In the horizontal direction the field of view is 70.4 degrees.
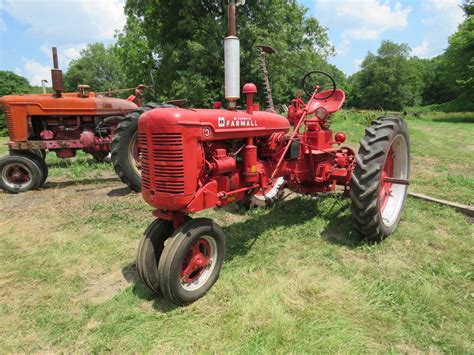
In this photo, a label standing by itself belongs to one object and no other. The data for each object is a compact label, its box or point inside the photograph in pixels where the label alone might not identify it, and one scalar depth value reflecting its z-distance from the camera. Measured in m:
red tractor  2.71
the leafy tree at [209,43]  17.95
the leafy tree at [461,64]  27.75
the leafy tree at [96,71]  50.59
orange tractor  5.88
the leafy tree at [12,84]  38.16
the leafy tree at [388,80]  50.28
